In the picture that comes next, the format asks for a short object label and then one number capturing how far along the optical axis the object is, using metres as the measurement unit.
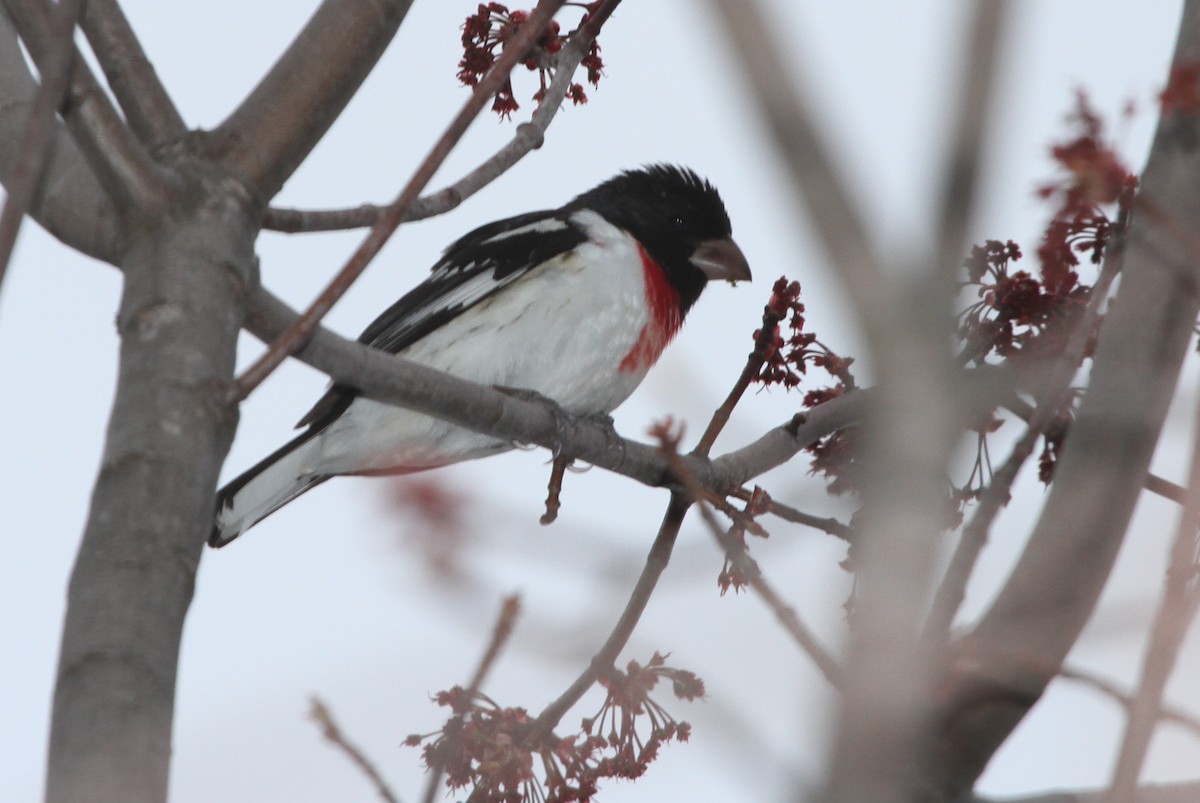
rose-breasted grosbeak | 9.41
